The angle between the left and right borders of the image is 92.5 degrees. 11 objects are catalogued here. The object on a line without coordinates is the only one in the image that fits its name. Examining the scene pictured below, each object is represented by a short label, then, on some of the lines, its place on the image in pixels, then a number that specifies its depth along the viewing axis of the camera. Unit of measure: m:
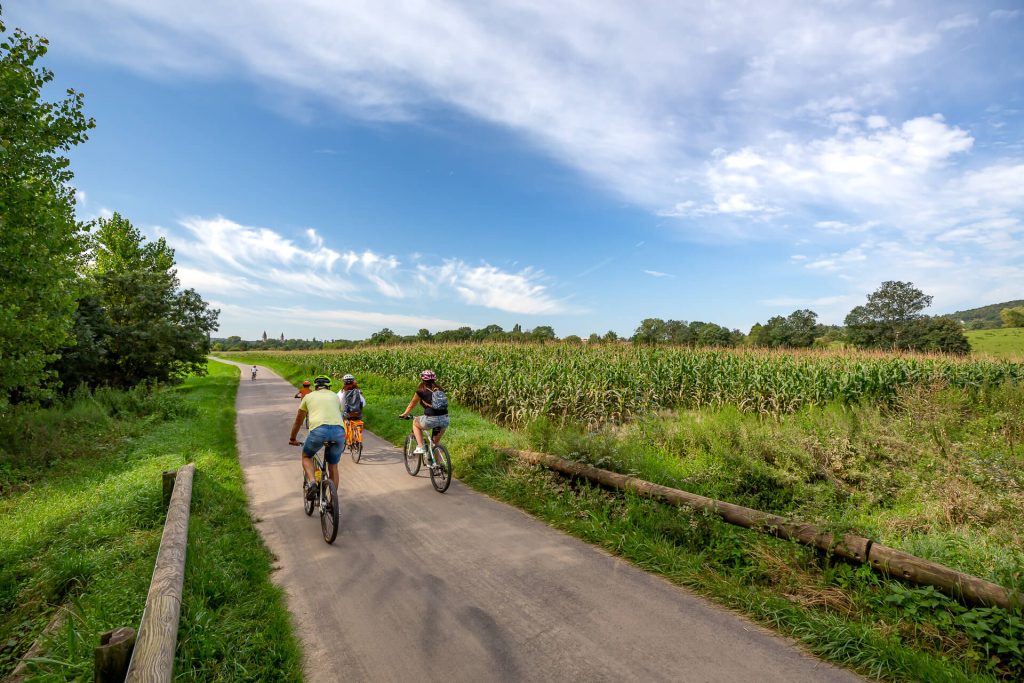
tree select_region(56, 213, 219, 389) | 20.27
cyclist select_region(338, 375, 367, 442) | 11.23
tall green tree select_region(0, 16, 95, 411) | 10.10
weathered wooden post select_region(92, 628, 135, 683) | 2.78
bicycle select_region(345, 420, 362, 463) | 11.16
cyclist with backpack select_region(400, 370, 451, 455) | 8.85
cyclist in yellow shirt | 6.93
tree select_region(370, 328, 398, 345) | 39.01
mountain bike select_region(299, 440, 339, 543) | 6.21
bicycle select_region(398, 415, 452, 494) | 8.27
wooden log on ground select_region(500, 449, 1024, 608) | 3.81
